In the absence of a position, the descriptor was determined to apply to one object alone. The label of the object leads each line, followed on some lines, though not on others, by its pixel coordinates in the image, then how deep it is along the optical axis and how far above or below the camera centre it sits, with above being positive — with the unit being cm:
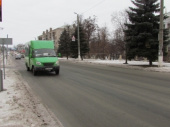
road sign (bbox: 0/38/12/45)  1246 +88
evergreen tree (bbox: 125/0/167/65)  2109 +263
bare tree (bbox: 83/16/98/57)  5622 +793
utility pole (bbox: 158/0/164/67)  1911 +134
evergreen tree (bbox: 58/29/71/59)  5272 +292
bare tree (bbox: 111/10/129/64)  2887 +415
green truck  1496 -11
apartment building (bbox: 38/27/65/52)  12307 +1389
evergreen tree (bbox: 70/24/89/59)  4238 +185
